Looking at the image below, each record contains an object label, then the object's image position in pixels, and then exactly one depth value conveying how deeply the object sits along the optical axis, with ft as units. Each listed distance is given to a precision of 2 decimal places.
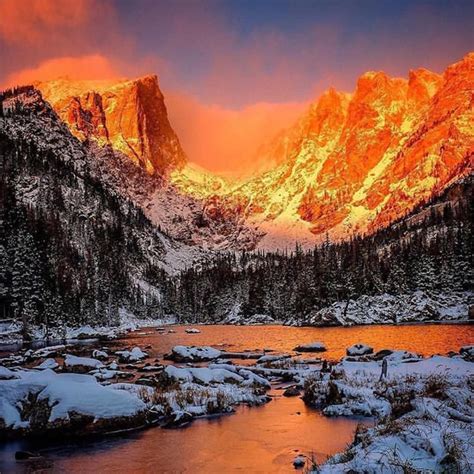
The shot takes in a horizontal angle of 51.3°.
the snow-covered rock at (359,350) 162.71
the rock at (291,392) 103.96
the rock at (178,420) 81.46
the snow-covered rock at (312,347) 192.03
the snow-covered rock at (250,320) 493.36
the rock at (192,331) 358.84
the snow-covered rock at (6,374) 96.55
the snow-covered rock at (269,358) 155.84
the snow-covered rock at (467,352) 127.57
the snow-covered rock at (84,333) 311.68
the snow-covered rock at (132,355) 166.18
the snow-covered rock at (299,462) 59.77
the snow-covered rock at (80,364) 133.69
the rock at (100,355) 177.48
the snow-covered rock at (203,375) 107.65
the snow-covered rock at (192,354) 169.27
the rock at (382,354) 146.30
